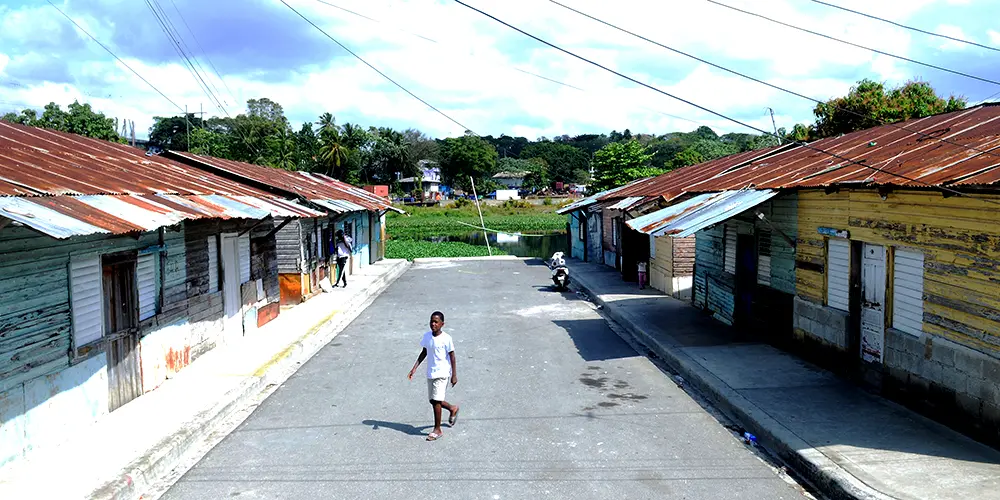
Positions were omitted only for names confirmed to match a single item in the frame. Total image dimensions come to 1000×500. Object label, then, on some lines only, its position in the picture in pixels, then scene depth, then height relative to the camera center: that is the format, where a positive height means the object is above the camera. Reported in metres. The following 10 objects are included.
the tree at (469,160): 99.94 +8.51
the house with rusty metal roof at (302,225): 17.77 -0.17
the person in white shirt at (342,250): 22.09 -1.01
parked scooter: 21.92 -1.87
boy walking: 7.67 -1.63
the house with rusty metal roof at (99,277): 6.68 -0.73
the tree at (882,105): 29.58 +4.81
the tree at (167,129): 110.25 +14.76
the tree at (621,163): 47.53 +3.71
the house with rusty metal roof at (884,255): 7.11 -0.54
